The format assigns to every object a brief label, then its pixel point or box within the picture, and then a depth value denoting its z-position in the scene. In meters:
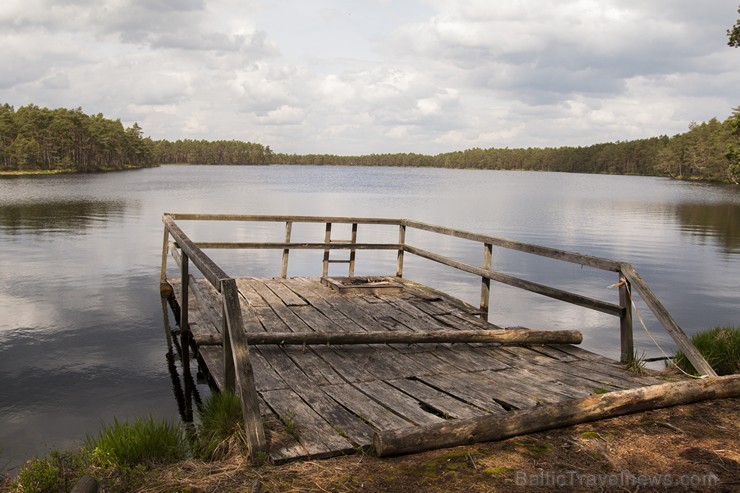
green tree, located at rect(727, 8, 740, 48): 18.31
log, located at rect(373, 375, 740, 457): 3.90
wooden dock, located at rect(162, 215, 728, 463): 4.21
